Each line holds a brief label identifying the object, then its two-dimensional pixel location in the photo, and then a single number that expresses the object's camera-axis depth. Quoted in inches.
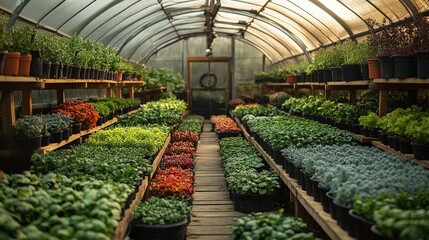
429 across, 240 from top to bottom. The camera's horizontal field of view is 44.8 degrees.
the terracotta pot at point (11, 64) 174.8
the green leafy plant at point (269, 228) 164.2
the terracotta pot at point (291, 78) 502.0
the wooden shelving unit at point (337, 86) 286.5
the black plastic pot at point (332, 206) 161.3
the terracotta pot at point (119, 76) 424.2
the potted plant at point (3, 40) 168.4
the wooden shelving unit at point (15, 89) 195.2
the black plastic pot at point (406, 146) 201.8
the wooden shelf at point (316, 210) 149.7
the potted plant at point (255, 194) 260.8
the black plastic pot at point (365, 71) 256.7
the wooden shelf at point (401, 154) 182.7
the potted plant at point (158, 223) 188.5
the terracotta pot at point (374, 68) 234.5
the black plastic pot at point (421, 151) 184.9
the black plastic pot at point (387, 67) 213.0
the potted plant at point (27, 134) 199.9
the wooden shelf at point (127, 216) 152.3
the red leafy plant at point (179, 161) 331.0
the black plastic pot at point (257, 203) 262.2
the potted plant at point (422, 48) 181.0
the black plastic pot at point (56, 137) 224.1
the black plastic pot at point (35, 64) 199.0
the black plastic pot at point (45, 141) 210.1
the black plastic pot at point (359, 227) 132.4
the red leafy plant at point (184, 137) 466.7
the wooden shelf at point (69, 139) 204.1
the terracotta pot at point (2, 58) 167.6
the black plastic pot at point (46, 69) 223.3
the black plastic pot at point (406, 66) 195.5
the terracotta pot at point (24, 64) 187.9
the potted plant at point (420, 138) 182.5
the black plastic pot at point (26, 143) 200.1
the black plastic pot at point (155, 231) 187.9
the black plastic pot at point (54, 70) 234.8
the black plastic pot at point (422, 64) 180.4
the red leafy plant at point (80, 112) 269.3
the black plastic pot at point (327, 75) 333.7
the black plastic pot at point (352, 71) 277.4
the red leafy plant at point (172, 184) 243.3
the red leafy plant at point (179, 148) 391.1
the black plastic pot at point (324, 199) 172.1
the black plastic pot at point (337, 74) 303.9
